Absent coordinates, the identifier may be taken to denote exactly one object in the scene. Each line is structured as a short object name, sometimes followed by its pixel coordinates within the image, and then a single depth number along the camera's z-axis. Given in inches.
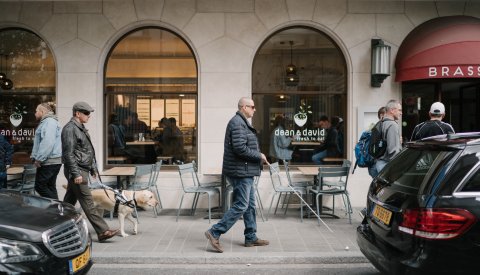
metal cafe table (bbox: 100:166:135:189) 333.7
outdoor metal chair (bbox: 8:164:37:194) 336.2
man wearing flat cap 254.4
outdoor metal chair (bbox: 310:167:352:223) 317.4
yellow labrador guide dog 273.6
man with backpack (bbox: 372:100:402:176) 280.1
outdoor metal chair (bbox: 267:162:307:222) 329.1
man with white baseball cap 277.1
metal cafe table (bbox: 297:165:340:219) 328.8
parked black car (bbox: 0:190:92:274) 149.8
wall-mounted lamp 362.0
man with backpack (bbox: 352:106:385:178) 295.7
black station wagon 145.3
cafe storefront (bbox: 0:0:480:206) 376.5
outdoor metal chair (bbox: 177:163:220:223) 329.1
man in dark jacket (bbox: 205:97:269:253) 243.9
